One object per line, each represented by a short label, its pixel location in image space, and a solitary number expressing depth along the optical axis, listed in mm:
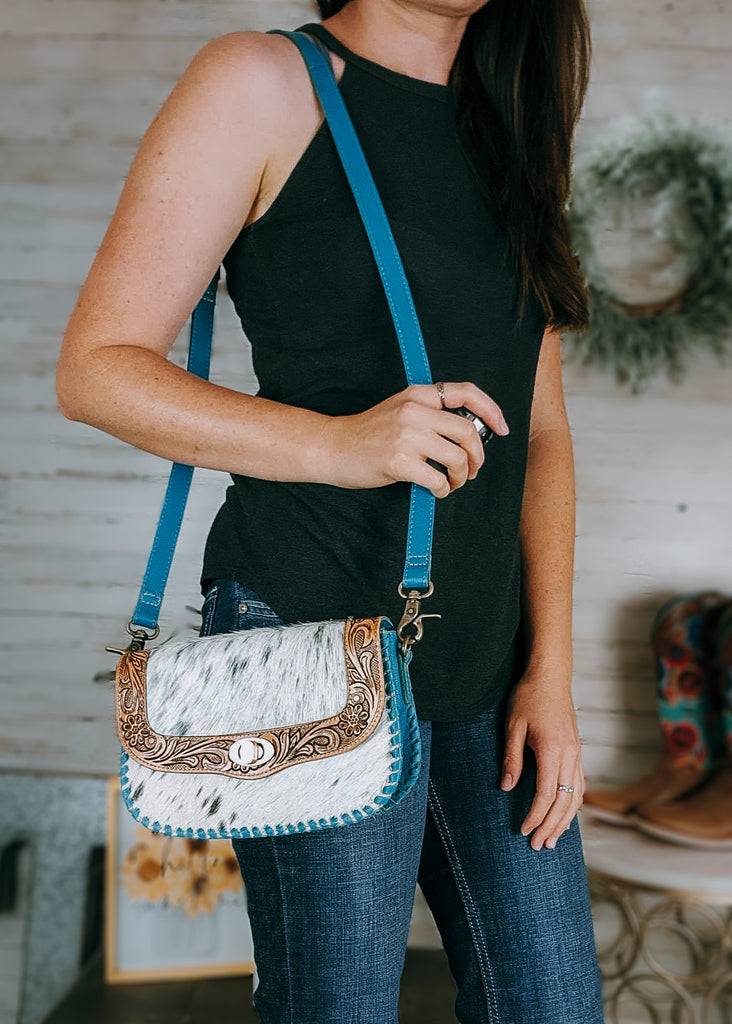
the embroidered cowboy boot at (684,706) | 1748
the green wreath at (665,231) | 1836
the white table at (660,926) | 1507
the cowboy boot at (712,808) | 1573
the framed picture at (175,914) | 1825
